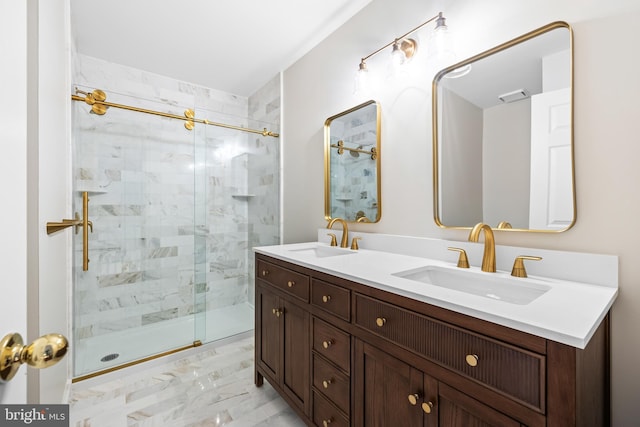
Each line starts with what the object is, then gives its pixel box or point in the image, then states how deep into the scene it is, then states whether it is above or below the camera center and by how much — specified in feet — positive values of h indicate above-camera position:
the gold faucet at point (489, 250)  3.71 -0.53
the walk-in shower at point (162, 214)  7.52 -0.06
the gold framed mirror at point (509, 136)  3.45 +1.04
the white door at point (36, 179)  1.39 +0.28
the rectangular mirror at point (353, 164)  5.80 +1.07
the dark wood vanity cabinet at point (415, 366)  2.09 -1.51
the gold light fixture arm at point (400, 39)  4.54 +3.10
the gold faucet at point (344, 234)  6.15 -0.50
